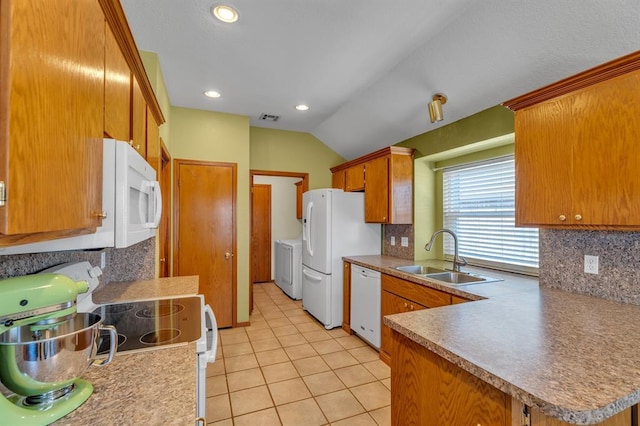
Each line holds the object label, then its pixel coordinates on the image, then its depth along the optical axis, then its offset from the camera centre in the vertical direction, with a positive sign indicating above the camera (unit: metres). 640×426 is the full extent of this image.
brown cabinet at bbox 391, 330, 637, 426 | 1.00 -0.69
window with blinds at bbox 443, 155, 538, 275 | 2.66 -0.01
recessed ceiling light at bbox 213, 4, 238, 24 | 1.89 +1.31
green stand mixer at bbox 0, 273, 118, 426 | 0.70 -0.32
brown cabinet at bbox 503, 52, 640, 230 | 1.44 +0.36
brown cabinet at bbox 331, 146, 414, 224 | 3.38 +0.37
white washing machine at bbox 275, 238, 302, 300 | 4.99 -0.85
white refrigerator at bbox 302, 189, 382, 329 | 3.67 -0.30
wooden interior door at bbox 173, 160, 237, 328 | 3.56 -0.14
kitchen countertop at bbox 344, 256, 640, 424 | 0.86 -0.49
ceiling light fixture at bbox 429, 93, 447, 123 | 2.49 +0.89
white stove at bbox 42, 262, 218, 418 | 1.22 -0.50
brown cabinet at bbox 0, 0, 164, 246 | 0.55 +0.23
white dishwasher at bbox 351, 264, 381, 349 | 3.03 -0.91
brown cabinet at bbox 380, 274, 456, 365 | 2.27 -0.67
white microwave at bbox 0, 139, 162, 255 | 0.96 +0.04
